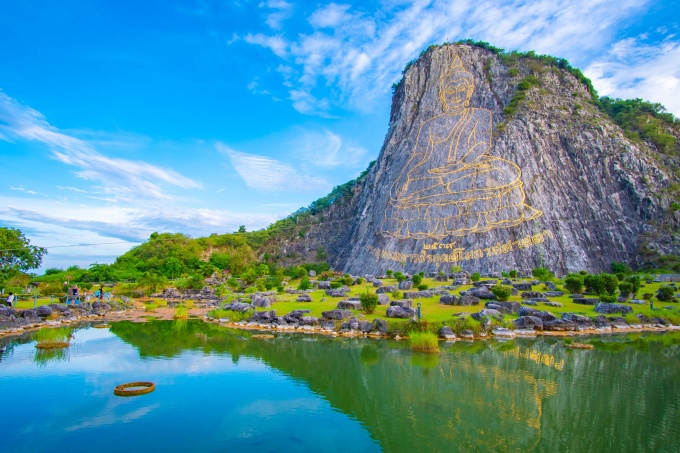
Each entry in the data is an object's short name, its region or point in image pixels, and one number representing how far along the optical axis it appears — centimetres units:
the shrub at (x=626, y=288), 2458
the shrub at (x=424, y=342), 1634
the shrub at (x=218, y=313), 2590
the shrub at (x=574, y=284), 2573
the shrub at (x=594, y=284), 2459
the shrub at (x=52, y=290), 3414
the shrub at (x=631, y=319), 2073
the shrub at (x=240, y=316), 2425
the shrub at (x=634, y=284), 2499
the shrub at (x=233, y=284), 4162
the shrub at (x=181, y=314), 2788
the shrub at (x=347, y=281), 3331
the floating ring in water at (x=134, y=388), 1158
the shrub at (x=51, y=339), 1736
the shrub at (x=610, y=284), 2428
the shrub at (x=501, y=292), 2281
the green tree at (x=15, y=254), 3338
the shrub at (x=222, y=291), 3796
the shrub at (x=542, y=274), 3297
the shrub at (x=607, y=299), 2305
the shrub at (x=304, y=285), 3350
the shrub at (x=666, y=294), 2391
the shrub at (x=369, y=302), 2156
